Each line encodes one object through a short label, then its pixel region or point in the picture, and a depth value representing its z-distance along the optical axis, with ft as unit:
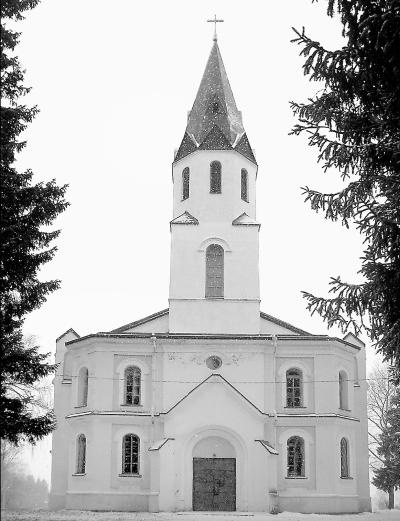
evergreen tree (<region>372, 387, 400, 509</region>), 107.96
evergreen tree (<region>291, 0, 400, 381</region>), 38.73
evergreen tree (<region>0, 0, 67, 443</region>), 50.85
